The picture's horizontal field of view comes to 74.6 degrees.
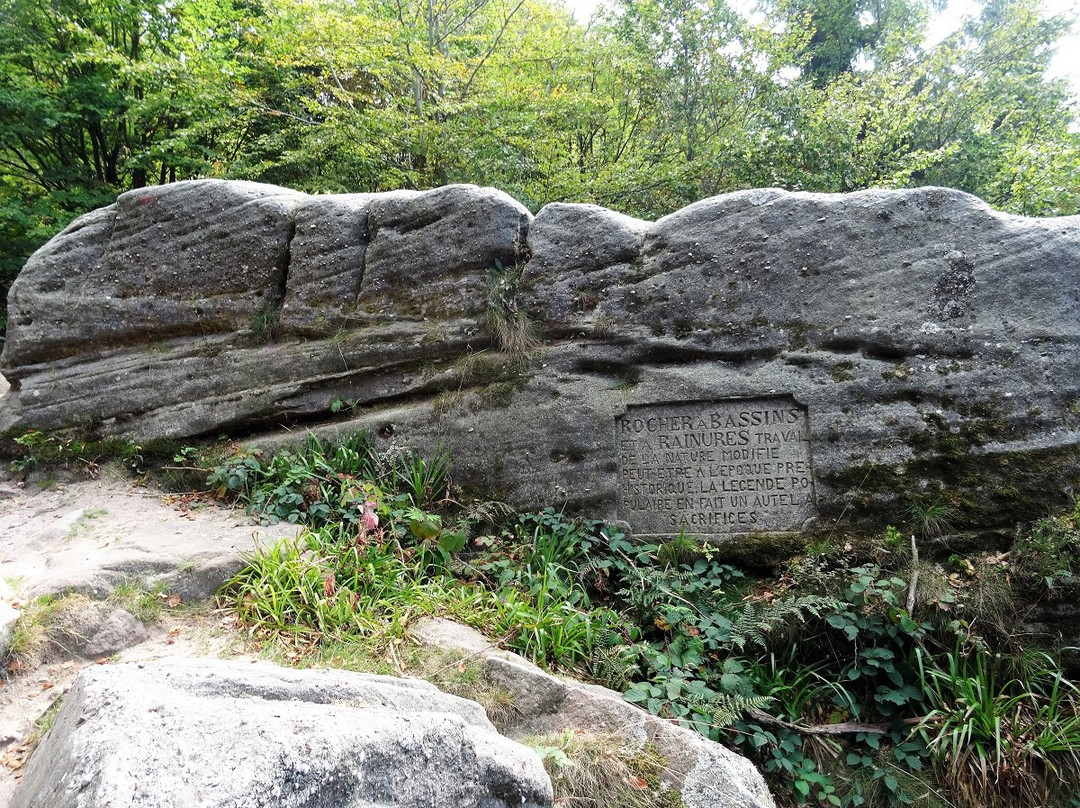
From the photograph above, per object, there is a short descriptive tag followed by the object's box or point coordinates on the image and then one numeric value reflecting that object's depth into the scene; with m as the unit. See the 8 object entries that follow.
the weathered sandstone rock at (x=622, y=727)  3.13
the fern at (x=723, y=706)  3.74
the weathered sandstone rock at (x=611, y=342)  4.72
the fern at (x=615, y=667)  3.99
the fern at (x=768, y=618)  4.23
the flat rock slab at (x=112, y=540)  4.20
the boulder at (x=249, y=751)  1.70
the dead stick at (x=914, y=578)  4.19
